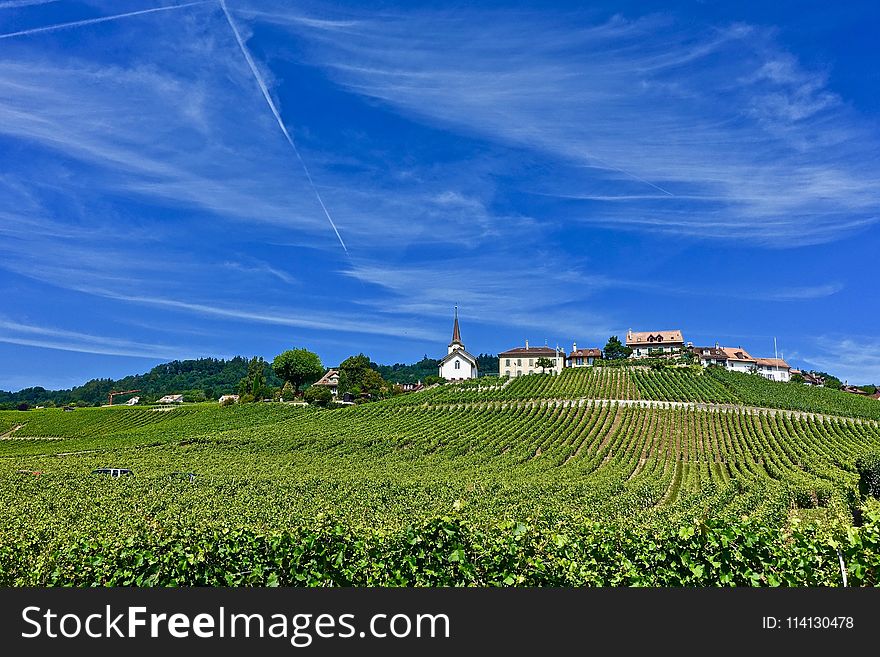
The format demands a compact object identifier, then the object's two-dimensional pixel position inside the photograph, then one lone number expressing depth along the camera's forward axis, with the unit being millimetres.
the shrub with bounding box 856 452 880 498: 32625
